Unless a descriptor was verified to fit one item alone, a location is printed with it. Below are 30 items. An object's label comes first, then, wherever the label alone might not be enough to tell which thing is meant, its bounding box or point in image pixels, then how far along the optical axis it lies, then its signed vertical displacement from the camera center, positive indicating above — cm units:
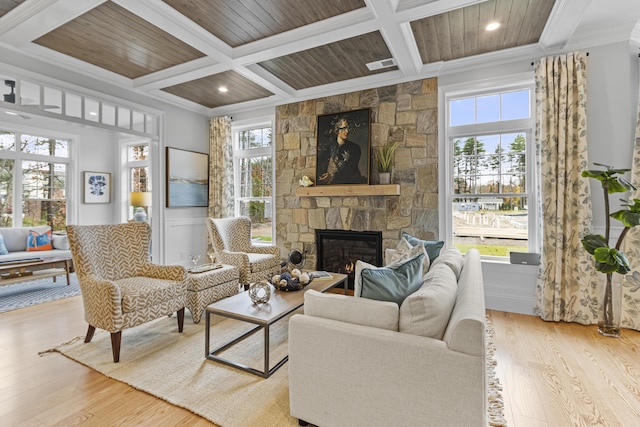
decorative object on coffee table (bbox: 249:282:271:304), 236 -63
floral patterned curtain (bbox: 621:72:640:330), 289 -58
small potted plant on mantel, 397 +64
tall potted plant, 257 -35
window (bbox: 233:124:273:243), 509 +55
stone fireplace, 383 +52
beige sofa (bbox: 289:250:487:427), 123 -66
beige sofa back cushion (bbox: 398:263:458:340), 138 -46
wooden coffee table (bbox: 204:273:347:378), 207 -71
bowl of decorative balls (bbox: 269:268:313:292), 270 -62
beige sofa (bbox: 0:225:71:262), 466 -52
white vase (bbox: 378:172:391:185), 396 +41
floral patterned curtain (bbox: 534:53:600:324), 301 +15
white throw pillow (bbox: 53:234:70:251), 504 -51
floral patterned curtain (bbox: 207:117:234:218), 515 +66
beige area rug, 174 -110
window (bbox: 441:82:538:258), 350 +47
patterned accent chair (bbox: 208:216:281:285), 379 -53
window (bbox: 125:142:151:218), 638 +89
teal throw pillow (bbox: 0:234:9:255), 451 -54
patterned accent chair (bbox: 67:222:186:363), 231 -59
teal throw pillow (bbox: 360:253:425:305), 155 -37
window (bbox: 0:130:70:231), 533 +56
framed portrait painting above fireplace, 413 +85
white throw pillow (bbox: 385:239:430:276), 238 -34
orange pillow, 487 -48
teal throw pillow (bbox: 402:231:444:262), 278 -33
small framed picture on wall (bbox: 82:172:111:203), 615 +49
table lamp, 543 +19
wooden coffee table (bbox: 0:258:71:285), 386 -76
